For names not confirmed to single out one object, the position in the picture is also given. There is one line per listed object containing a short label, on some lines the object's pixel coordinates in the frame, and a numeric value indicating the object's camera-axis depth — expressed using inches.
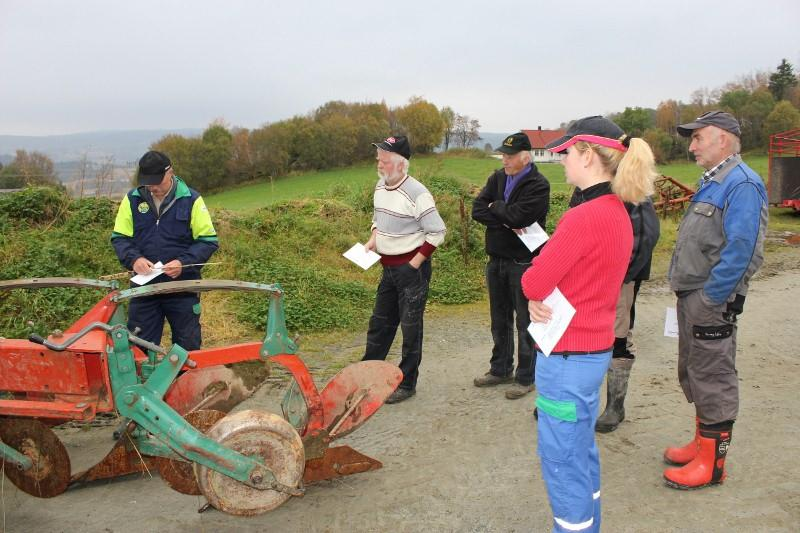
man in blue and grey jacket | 128.1
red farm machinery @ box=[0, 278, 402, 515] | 105.0
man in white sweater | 177.0
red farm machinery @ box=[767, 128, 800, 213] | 593.6
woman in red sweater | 94.4
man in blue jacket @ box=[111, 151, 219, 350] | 163.6
